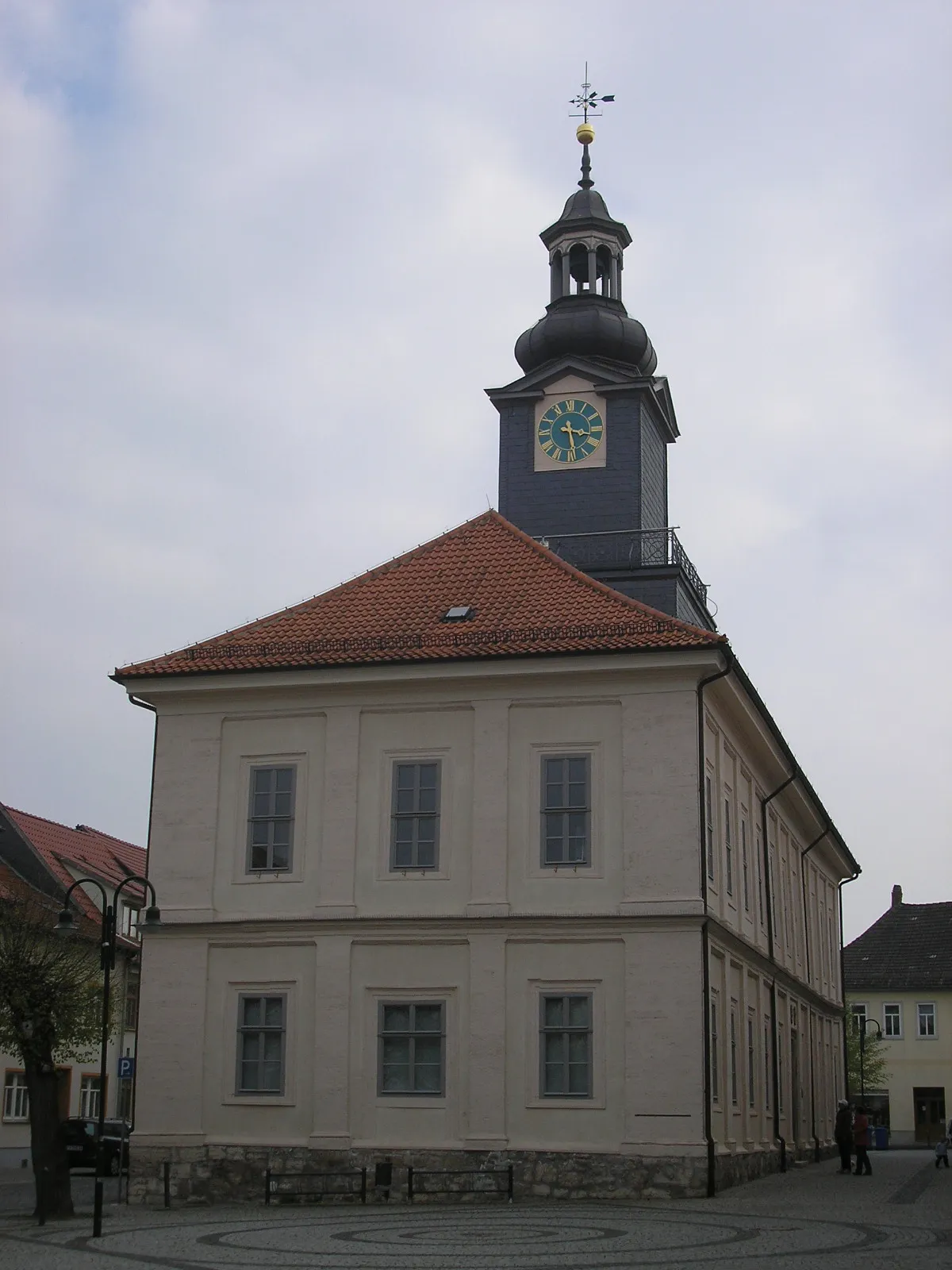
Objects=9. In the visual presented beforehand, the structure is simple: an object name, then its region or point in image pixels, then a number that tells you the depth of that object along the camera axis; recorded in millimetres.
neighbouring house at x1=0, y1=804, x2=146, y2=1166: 44531
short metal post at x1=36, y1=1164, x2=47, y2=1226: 23891
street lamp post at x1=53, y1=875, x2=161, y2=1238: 20922
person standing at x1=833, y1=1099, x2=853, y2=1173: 34906
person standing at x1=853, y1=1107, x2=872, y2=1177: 33469
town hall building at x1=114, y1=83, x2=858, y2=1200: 25422
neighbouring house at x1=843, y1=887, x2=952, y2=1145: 75062
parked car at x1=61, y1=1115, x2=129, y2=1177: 40719
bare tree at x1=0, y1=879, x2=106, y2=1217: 24062
